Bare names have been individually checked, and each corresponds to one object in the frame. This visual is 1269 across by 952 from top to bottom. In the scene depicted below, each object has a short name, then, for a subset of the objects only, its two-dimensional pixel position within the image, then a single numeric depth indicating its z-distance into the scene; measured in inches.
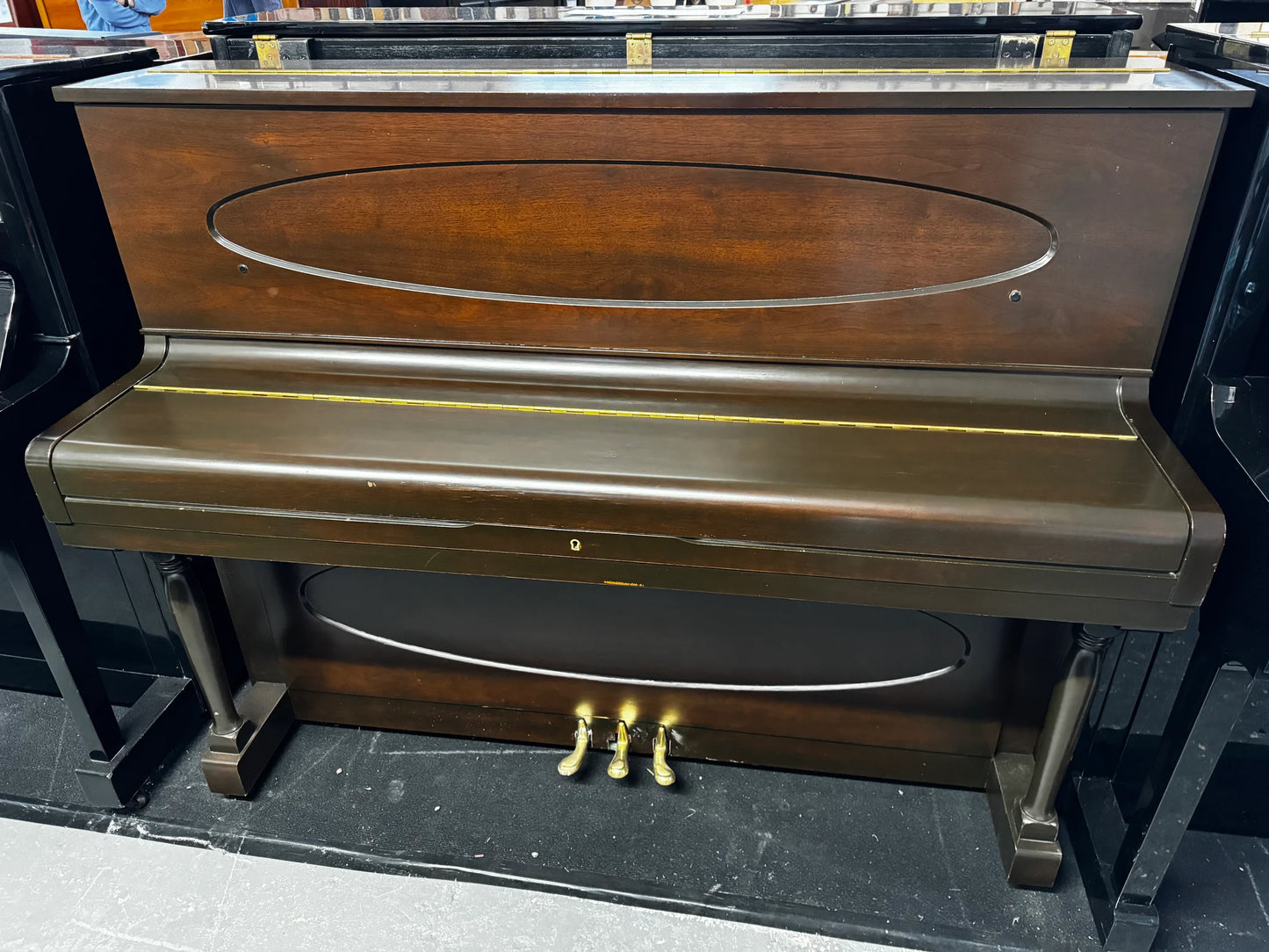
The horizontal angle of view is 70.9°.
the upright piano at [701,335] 42.2
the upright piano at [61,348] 51.9
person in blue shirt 136.8
